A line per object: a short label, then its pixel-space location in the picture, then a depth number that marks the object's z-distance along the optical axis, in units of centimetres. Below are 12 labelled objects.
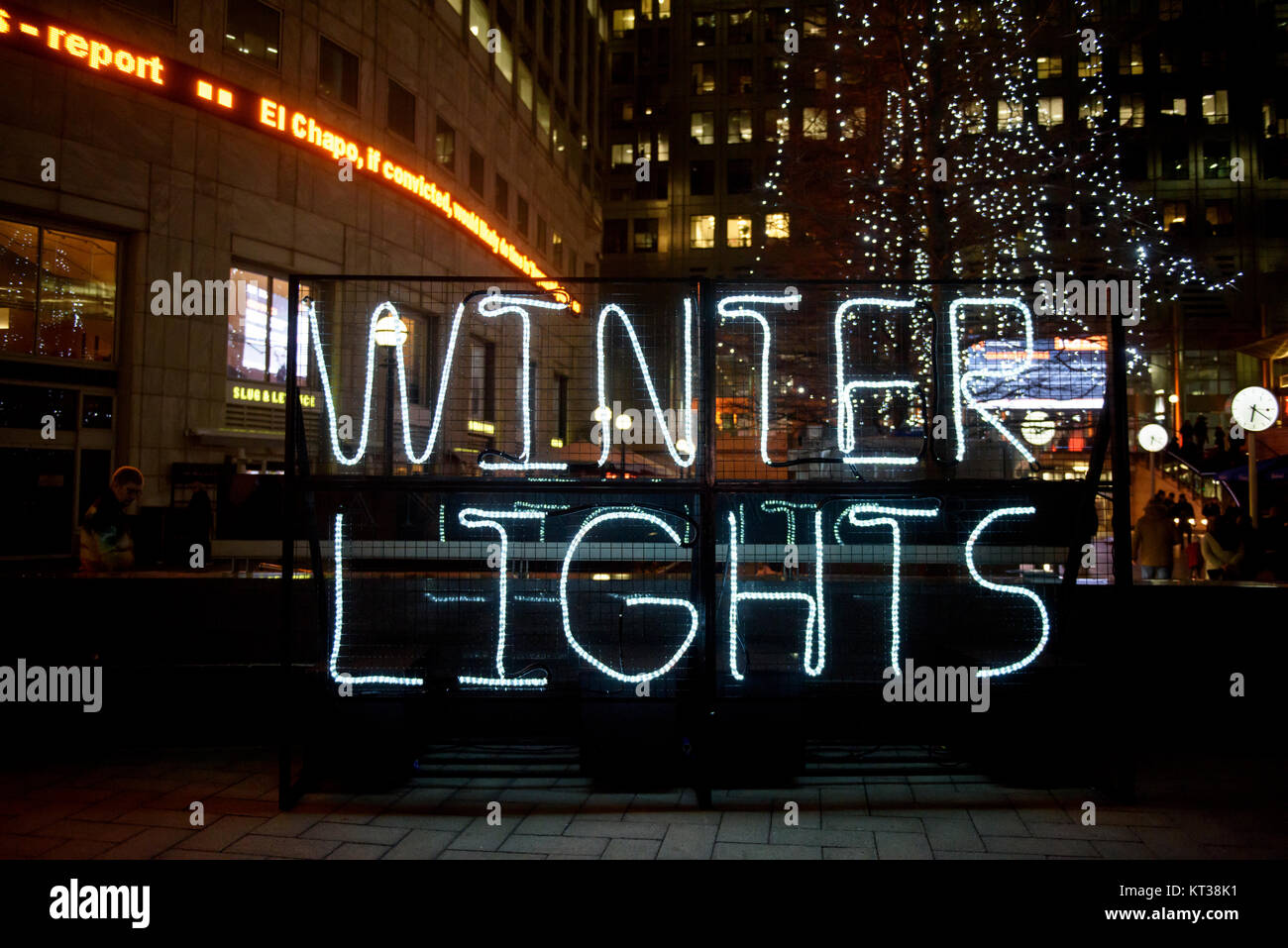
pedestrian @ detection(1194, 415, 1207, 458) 2372
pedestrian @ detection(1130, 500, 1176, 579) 1202
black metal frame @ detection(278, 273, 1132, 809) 437
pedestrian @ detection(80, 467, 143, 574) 593
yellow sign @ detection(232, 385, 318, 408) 1692
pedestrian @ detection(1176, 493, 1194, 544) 1665
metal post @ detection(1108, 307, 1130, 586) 445
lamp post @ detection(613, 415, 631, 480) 416
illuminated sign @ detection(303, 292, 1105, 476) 441
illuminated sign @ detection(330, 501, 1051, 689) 453
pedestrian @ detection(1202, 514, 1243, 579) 1083
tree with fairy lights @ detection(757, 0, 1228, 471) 1084
